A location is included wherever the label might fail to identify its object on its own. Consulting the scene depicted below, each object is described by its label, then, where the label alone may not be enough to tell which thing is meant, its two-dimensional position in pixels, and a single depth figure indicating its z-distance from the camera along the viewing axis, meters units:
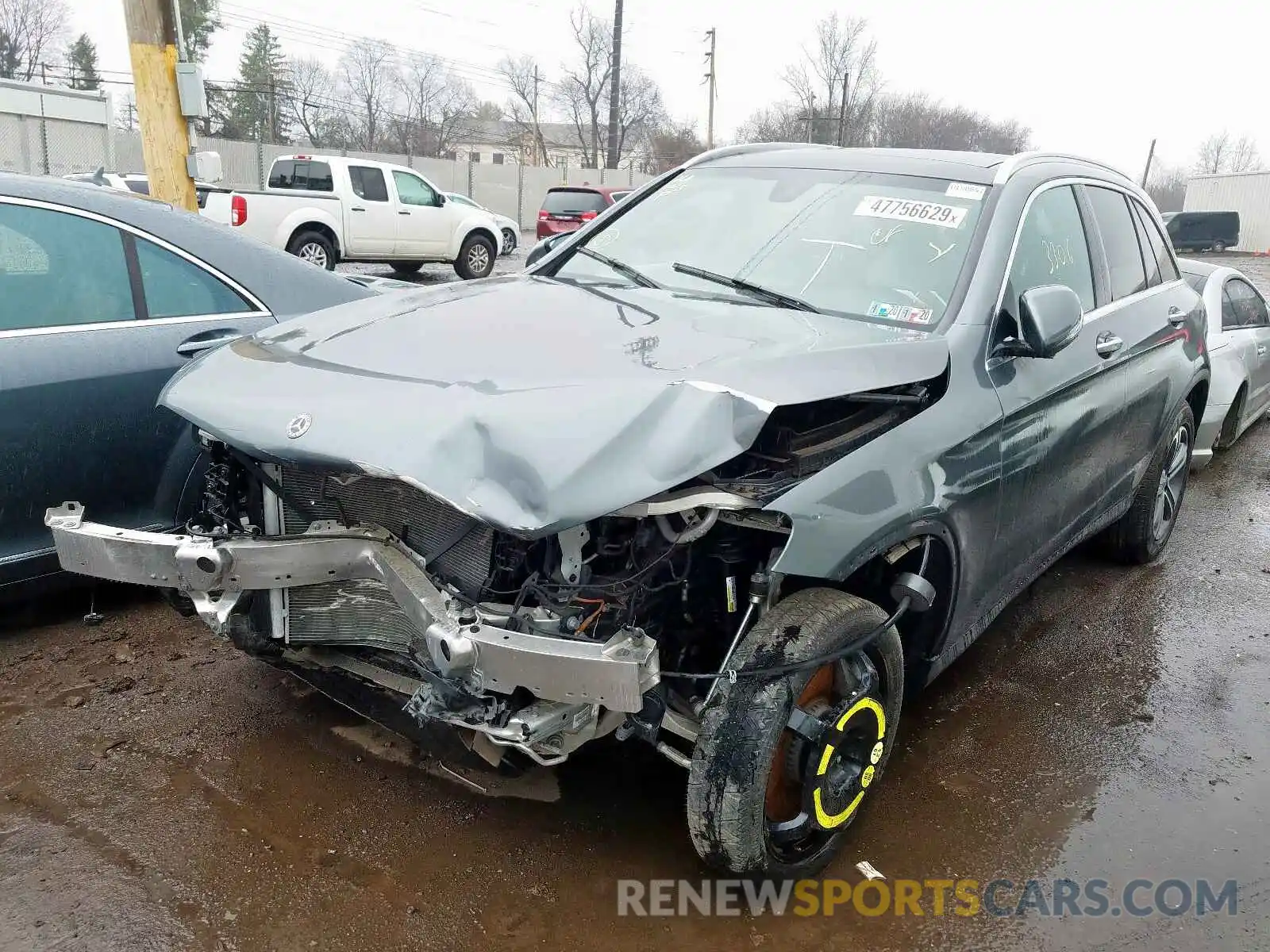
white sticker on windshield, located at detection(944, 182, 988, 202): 3.35
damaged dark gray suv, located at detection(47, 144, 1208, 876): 2.22
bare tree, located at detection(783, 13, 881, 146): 52.38
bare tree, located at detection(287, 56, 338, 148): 51.92
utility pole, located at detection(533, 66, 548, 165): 56.33
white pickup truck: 14.72
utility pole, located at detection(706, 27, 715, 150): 46.97
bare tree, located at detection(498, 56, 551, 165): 58.87
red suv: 19.41
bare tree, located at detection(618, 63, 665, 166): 57.53
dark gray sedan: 3.35
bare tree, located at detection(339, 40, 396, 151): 55.84
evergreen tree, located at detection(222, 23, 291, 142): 47.59
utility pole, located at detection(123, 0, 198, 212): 6.69
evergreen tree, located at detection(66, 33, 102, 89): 45.88
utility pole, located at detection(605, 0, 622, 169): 32.25
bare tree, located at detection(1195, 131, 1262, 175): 92.00
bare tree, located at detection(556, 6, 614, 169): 52.47
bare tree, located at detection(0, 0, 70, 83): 47.00
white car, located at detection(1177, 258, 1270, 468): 6.90
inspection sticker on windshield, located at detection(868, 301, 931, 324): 3.00
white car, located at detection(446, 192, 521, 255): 19.09
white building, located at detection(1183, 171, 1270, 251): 40.59
